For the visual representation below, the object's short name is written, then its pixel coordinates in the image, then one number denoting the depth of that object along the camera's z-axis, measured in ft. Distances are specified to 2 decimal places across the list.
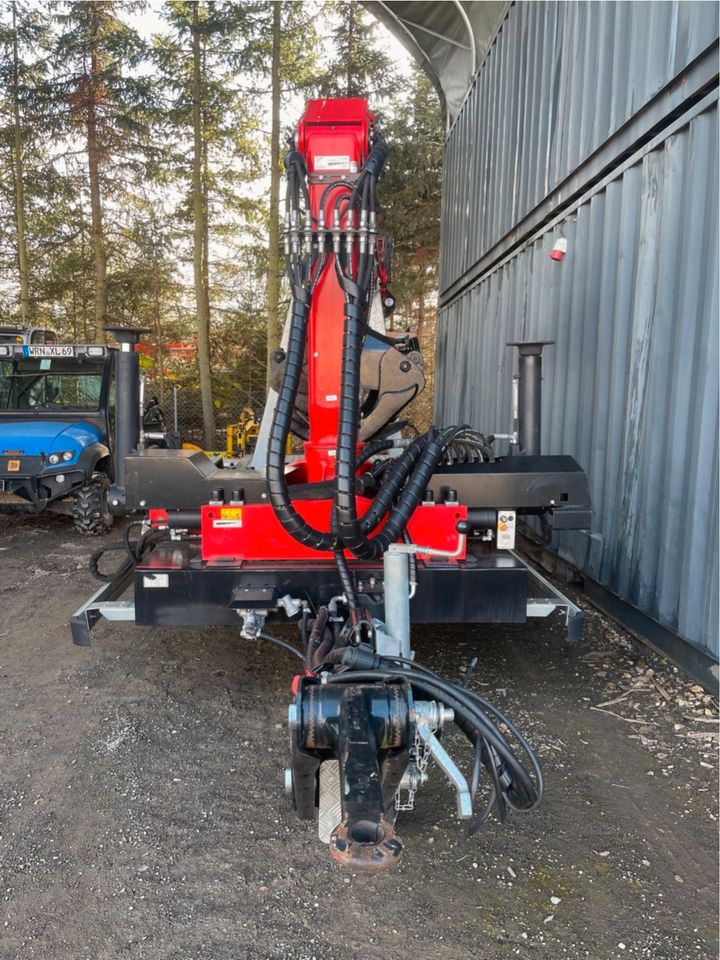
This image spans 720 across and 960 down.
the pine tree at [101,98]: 45.50
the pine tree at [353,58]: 45.11
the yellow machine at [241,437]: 33.06
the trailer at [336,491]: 10.00
